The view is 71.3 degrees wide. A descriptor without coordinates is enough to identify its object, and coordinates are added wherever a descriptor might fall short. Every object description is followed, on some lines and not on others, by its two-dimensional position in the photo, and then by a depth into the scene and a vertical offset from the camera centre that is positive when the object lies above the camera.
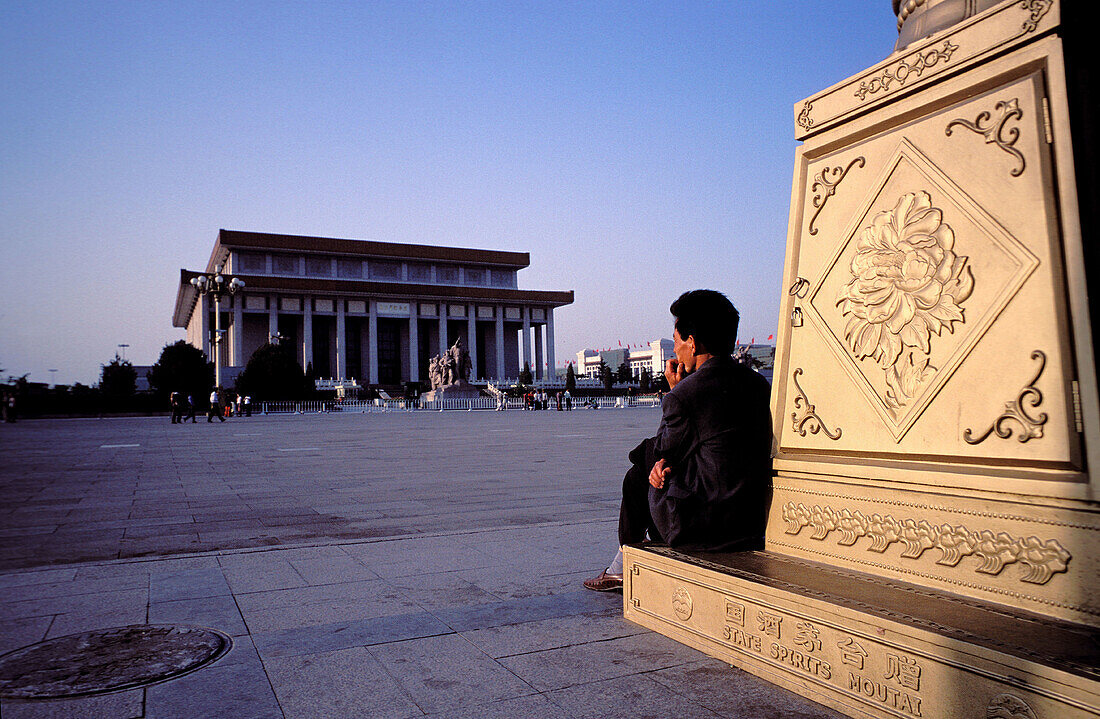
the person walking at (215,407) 30.81 +0.22
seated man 3.13 -0.19
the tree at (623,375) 87.54 +3.29
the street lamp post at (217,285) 32.81 +5.55
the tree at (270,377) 45.97 +2.06
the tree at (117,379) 57.41 +2.67
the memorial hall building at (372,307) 65.31 +9.34
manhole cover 2.59 -0.91
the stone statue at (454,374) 48.86 +2.14
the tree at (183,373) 50.66 +2.66
